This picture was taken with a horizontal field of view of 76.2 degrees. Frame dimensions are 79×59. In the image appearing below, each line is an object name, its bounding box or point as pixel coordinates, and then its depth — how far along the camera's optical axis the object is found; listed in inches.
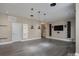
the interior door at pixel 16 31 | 206.9
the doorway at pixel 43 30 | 362.7
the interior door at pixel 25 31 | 233.3
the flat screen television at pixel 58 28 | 283.6
